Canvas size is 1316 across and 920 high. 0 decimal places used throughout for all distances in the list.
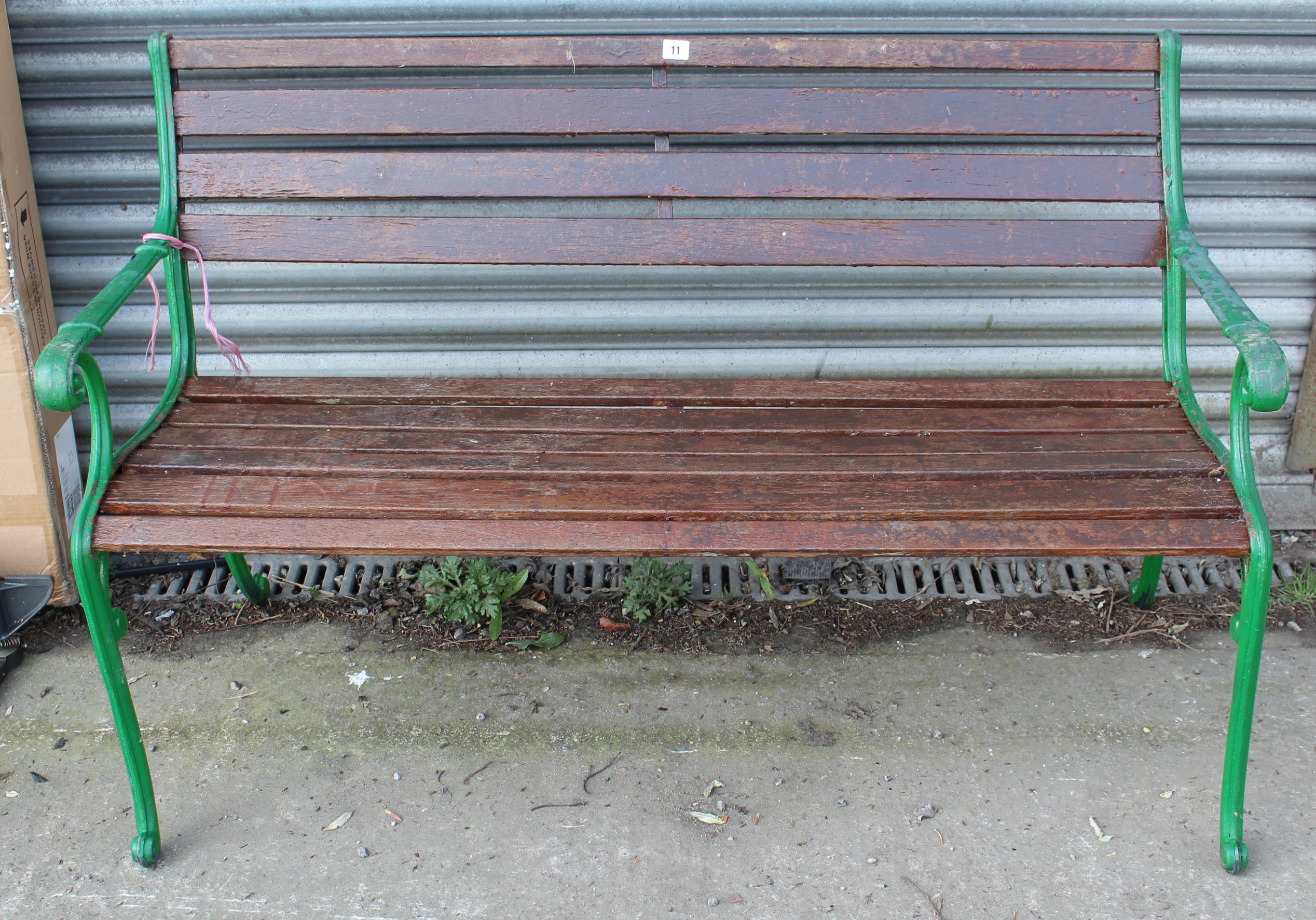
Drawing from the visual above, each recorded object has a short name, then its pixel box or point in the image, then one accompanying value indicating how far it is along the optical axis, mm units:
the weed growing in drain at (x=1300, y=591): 2979
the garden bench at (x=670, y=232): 2086
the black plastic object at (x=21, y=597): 2795
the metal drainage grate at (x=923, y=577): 3041
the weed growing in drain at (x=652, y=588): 2914
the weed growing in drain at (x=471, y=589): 2824
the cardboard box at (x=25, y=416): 2682
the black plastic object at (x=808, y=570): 3062
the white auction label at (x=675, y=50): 2385
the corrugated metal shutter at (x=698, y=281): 2854
